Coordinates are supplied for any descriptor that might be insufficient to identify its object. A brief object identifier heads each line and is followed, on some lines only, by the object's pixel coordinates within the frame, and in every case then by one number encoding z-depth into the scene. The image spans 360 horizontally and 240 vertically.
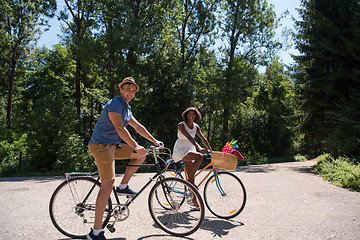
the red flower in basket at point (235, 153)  4.69
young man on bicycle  3.49
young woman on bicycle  4.94
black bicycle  3.79
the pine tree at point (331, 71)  13.75
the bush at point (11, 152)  12.52
